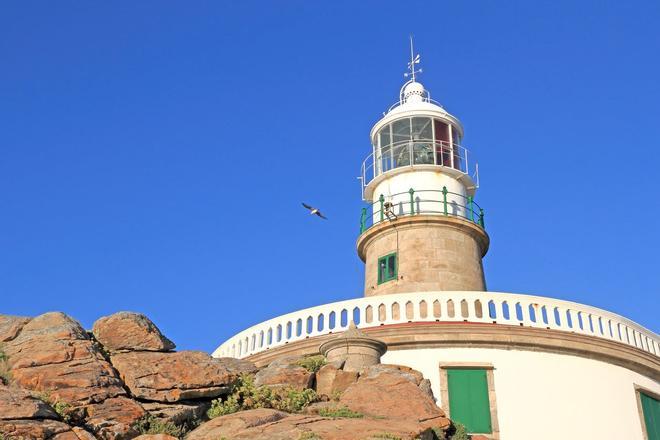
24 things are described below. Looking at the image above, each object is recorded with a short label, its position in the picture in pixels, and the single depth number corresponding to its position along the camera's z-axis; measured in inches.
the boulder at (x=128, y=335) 619.8
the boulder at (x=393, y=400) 582.6
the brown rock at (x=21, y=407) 480.1
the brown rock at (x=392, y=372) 633.6
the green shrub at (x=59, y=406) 508.4
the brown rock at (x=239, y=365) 686.5
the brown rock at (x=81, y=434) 490.3
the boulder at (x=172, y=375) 574.9
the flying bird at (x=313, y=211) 1084.5
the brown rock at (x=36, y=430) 464.8
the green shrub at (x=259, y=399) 586.2
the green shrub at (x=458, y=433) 595.8
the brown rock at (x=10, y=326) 609.0
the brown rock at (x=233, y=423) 521.7
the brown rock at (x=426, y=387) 647.0
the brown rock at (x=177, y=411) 551.2
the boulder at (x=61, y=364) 543.8
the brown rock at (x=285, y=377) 643.5
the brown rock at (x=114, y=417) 513.0
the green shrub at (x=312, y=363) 689.0
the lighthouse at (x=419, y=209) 1045.8
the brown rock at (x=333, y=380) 648.4
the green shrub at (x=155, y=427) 530.3
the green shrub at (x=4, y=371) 552.1
